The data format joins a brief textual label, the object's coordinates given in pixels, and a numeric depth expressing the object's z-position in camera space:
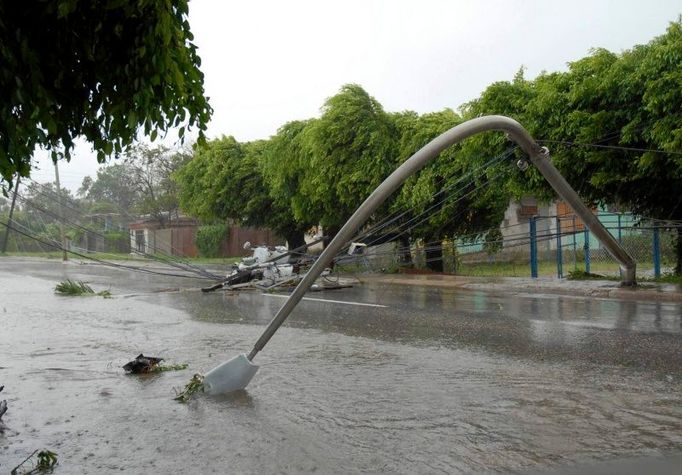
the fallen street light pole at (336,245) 5.76
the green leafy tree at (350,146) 20.73
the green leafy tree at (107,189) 81.12
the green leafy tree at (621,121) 12.50
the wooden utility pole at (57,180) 38.10
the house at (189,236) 42.94
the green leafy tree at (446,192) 18.50
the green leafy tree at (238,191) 27.39
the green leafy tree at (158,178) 48.53
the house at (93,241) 42.28
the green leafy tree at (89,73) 3.02
